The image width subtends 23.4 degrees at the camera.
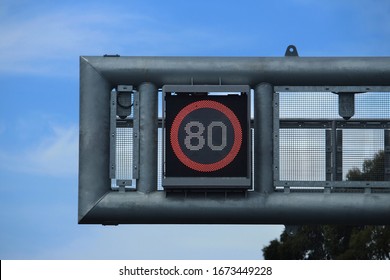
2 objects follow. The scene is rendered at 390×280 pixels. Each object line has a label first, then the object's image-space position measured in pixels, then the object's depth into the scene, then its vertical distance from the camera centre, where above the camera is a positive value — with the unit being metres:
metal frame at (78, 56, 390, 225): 14.55 +0.20
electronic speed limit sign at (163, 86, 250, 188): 14.30 +0.11
